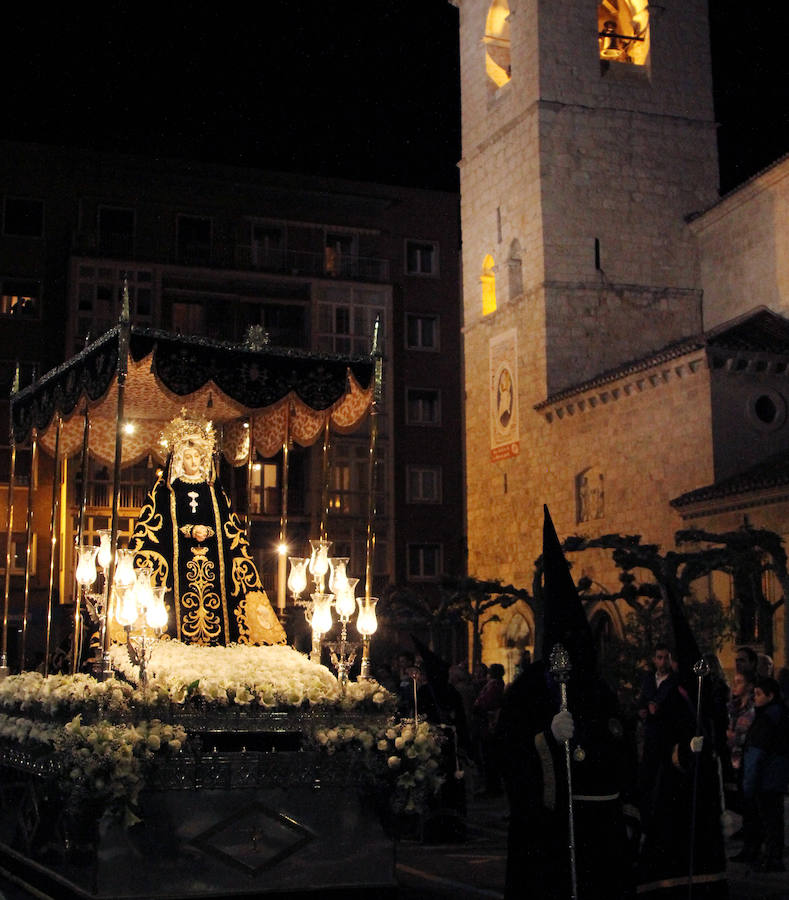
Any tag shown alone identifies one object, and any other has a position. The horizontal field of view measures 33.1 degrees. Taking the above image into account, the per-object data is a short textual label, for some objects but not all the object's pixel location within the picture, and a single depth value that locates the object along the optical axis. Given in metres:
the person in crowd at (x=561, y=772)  6.85
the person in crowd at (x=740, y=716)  10.74
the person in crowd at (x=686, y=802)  7.95
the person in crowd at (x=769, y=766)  9.77
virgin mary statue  9.93
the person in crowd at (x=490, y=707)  14.65
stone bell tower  29.62
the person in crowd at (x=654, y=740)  8.68
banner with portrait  30.34
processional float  7.54
